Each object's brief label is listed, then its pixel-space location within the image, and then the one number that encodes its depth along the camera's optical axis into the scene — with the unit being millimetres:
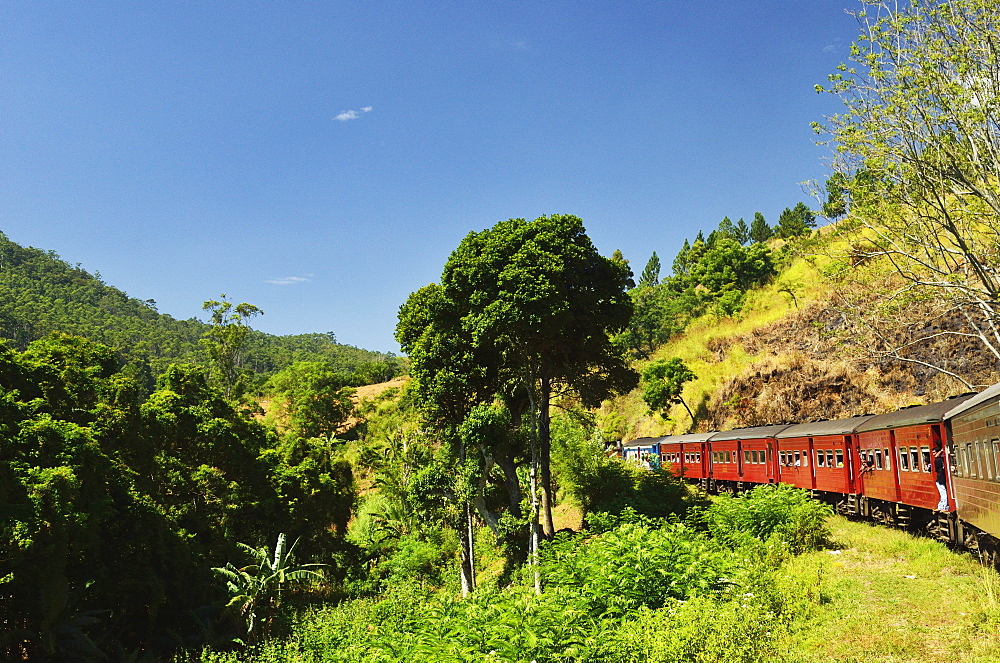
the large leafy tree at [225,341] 63406
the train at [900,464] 9891
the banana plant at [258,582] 20617
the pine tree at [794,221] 78175
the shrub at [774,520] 14719
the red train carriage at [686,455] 28703
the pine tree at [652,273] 93188
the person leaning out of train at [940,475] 12164
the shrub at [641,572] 10547
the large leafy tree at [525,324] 18875
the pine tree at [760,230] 88250
